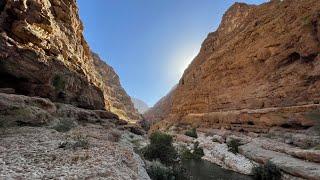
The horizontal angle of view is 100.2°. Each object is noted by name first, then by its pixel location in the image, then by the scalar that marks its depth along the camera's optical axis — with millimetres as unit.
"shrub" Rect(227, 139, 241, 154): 13501
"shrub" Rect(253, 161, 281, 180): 8340
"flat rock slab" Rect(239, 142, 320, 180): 7358
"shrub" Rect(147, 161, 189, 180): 6933
